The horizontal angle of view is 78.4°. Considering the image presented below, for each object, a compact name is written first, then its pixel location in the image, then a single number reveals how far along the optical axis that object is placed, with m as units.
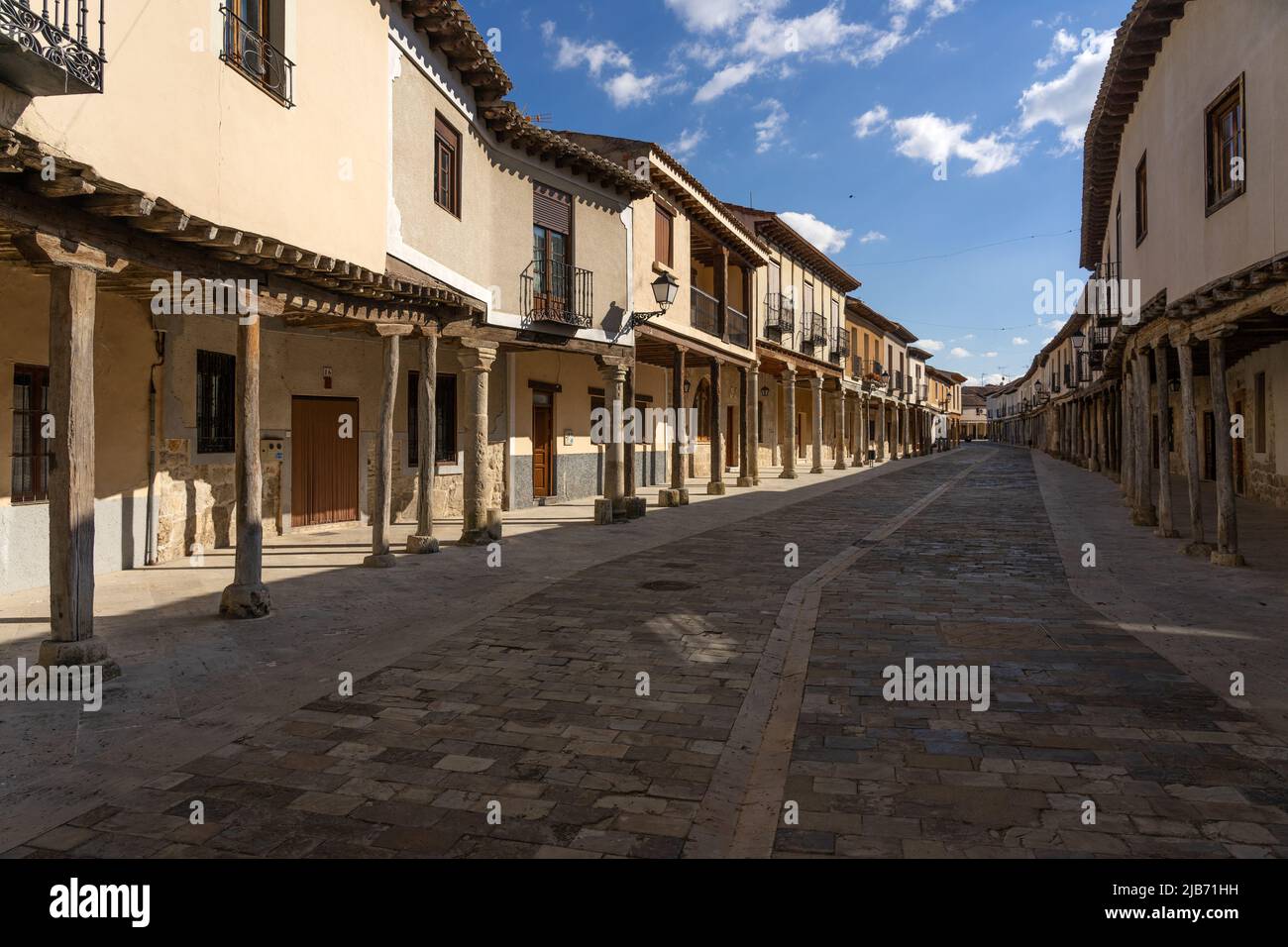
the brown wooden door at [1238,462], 17.36
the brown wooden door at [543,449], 17.30
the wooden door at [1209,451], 20.58
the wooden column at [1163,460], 11.69
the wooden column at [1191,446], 10.01
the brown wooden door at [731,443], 29.12
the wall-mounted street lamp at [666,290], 14.34
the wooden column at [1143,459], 13.13
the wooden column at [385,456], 9.38
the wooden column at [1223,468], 9.19
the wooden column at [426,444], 10.55
